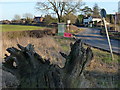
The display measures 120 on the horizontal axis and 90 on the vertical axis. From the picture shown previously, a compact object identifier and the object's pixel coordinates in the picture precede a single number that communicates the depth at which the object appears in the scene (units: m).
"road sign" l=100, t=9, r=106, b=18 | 9.19
